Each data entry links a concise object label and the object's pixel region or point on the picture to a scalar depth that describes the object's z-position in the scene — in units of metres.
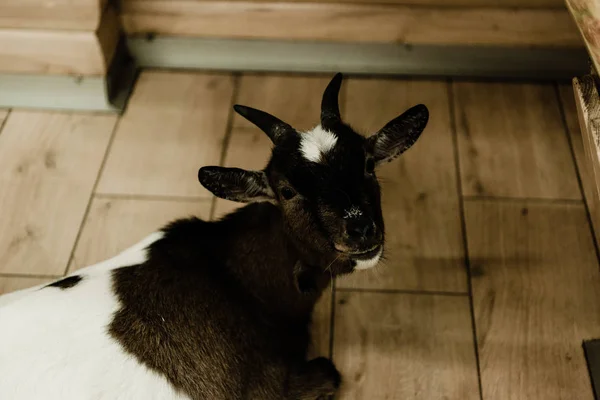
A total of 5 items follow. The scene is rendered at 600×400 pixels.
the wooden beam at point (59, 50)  2.12
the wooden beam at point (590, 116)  1.16
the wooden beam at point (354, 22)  2.15
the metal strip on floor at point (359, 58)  2.23
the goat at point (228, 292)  1.25
